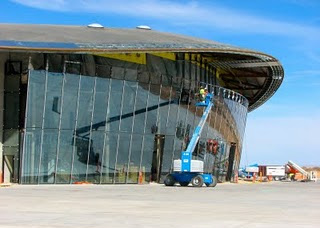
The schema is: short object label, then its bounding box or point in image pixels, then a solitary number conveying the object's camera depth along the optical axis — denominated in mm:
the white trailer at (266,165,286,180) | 80750
